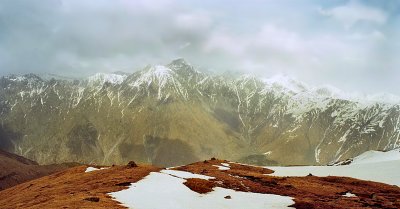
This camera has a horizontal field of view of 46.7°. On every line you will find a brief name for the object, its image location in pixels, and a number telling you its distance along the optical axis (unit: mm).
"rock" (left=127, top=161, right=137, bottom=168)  61512
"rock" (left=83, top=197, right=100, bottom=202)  38069
